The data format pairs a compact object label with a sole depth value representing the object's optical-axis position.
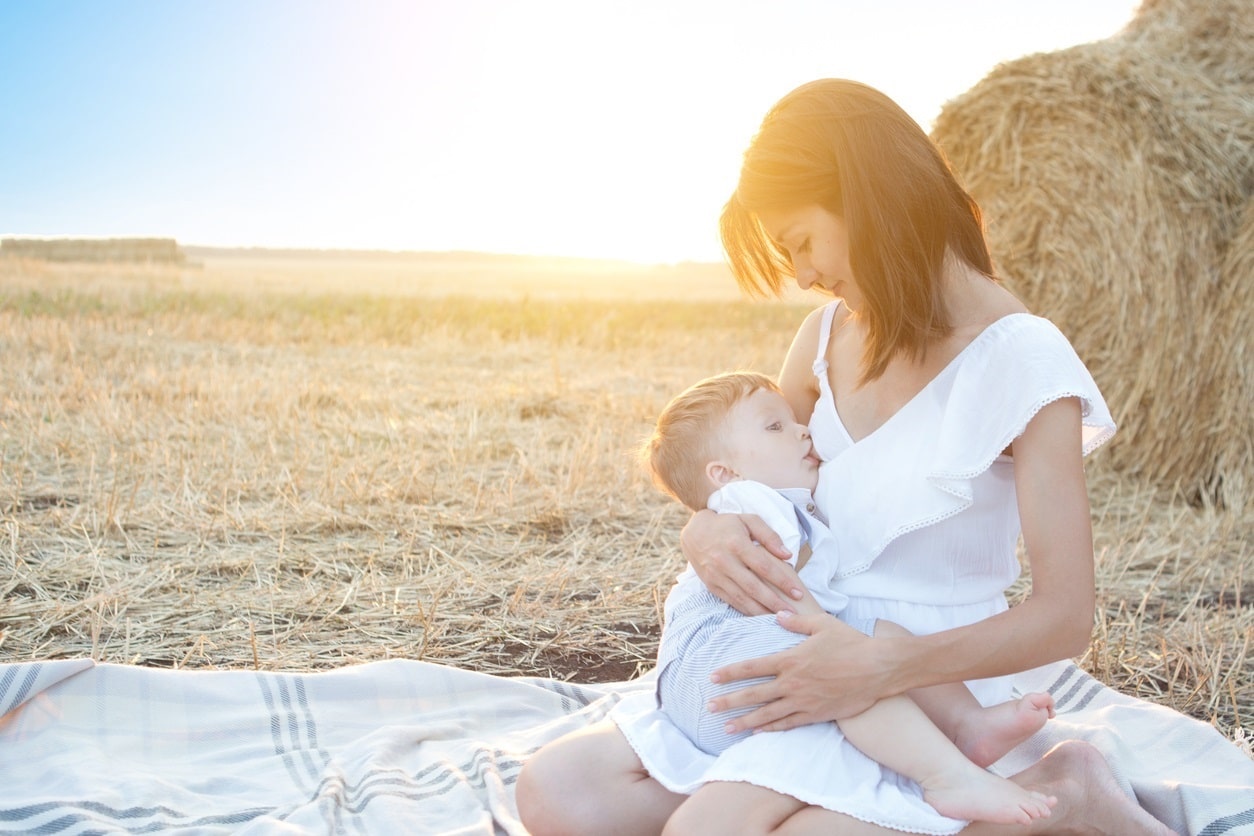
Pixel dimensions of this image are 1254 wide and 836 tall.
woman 1.45
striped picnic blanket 1.74
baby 1.44
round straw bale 3.83
